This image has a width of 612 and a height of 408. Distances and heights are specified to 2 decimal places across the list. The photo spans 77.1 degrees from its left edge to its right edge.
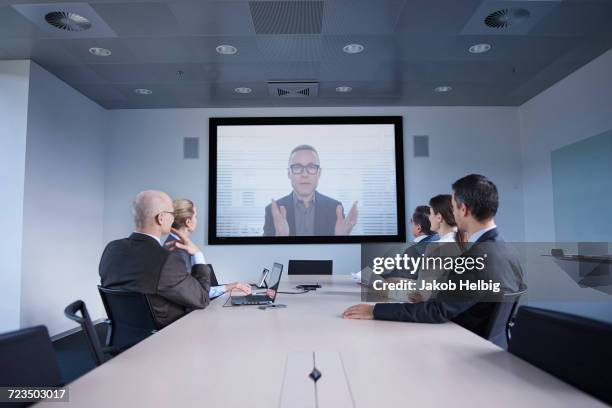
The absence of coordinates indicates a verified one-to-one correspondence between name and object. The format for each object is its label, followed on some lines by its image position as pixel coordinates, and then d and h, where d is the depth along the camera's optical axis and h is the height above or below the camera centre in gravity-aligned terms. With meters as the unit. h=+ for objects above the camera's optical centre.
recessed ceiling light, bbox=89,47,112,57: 3.99 +1.89
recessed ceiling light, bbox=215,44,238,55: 3.97 +1.90
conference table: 0.88 -0.39
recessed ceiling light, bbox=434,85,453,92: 5.11 +1.89
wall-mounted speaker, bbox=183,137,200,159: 5.85 +1.26
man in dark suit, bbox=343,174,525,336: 1.63 -0.21
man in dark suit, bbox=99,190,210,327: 1.98 -0.24
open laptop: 2.19 -0.41
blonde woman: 2.98 +0.08
